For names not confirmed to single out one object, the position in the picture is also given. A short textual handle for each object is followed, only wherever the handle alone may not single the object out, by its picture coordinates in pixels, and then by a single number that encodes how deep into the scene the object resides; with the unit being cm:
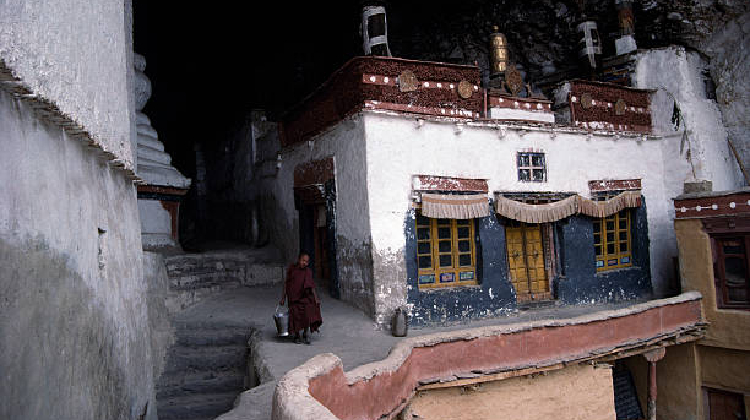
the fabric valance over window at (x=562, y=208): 1030
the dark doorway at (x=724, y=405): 1076
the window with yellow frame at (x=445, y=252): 966
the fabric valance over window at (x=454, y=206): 927
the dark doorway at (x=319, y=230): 1050
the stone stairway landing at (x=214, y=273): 1009
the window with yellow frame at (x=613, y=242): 1207
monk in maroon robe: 738
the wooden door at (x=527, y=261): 1099
